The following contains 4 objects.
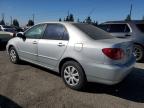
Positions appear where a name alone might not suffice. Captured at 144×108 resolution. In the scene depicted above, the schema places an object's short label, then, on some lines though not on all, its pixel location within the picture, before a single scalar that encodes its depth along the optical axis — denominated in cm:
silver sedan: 216
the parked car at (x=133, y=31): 417
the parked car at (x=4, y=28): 1099
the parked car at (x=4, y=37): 511
